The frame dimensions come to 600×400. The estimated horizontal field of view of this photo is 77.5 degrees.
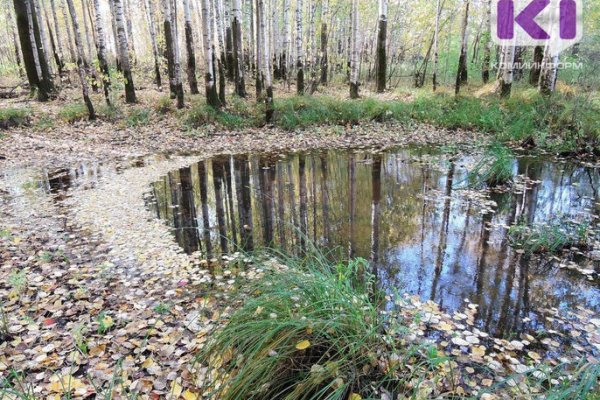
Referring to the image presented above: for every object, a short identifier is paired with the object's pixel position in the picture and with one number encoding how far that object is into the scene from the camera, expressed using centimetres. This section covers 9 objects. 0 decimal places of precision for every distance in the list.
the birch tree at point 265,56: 1220
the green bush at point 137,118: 1291
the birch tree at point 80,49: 1105
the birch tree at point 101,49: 1274
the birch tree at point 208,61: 1284
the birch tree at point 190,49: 1324
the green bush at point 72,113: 1278
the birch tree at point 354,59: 1520
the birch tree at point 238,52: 1338
